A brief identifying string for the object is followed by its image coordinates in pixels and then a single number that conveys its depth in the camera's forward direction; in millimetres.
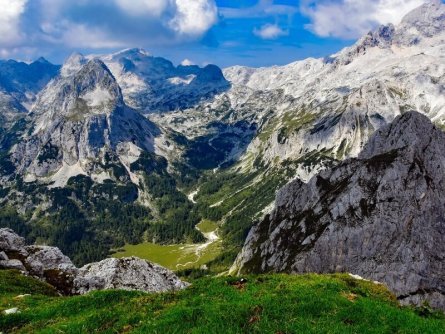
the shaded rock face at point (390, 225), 151875
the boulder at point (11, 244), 57959
